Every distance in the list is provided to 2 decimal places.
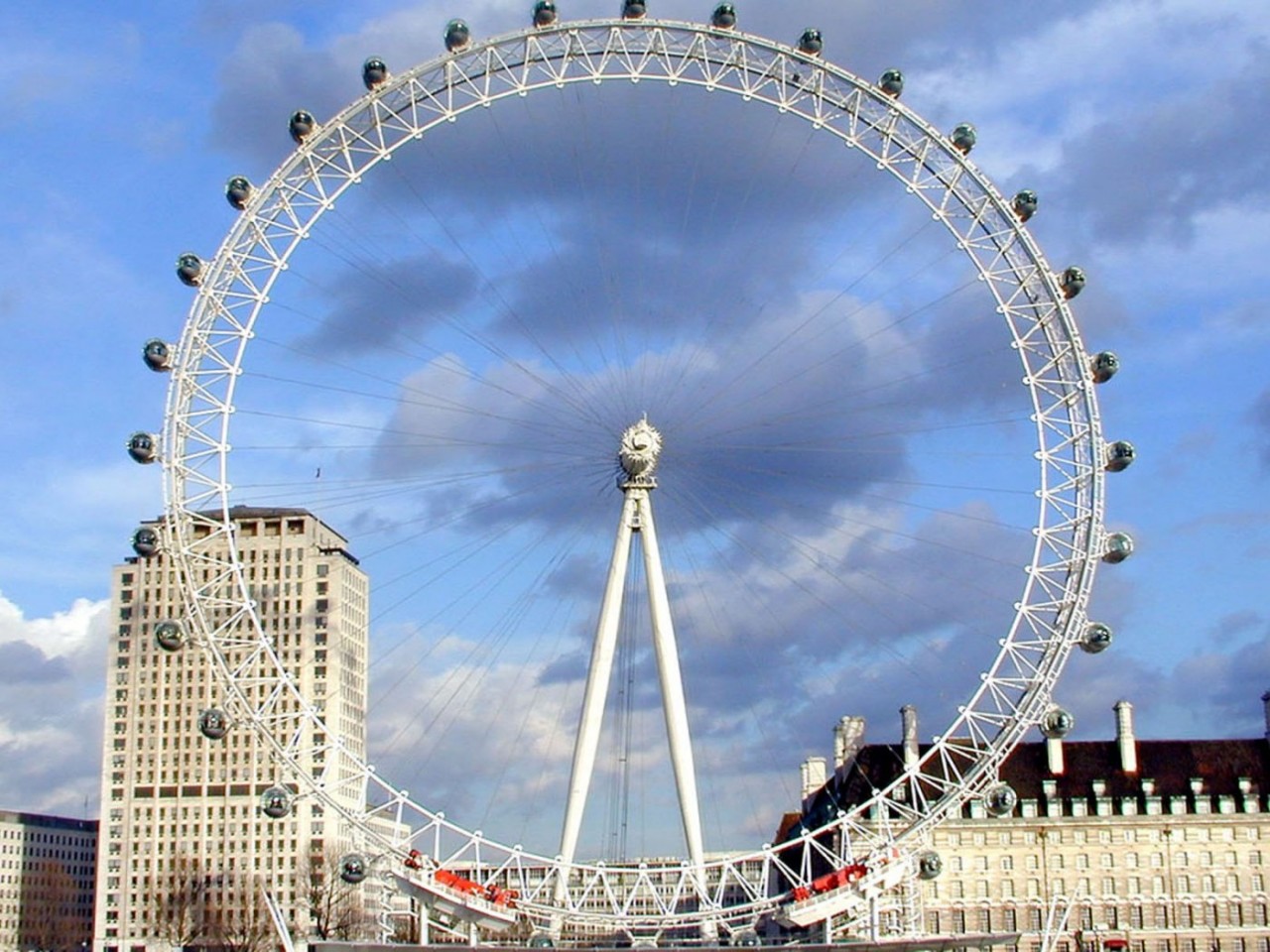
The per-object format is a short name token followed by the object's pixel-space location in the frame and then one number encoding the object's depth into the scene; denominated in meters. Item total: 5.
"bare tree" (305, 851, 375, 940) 130.38
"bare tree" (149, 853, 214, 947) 146.62
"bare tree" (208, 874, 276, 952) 137.75
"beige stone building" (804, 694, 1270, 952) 111.69
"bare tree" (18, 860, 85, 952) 187.00
